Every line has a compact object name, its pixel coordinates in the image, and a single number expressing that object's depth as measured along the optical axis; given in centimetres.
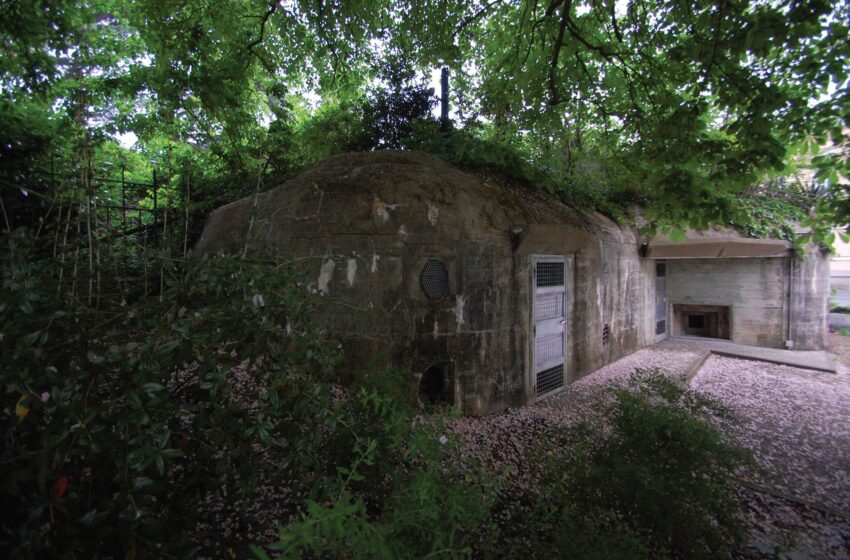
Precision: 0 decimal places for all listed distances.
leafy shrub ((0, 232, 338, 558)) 130
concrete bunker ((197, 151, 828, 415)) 505
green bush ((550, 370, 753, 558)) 249
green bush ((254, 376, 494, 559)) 130
